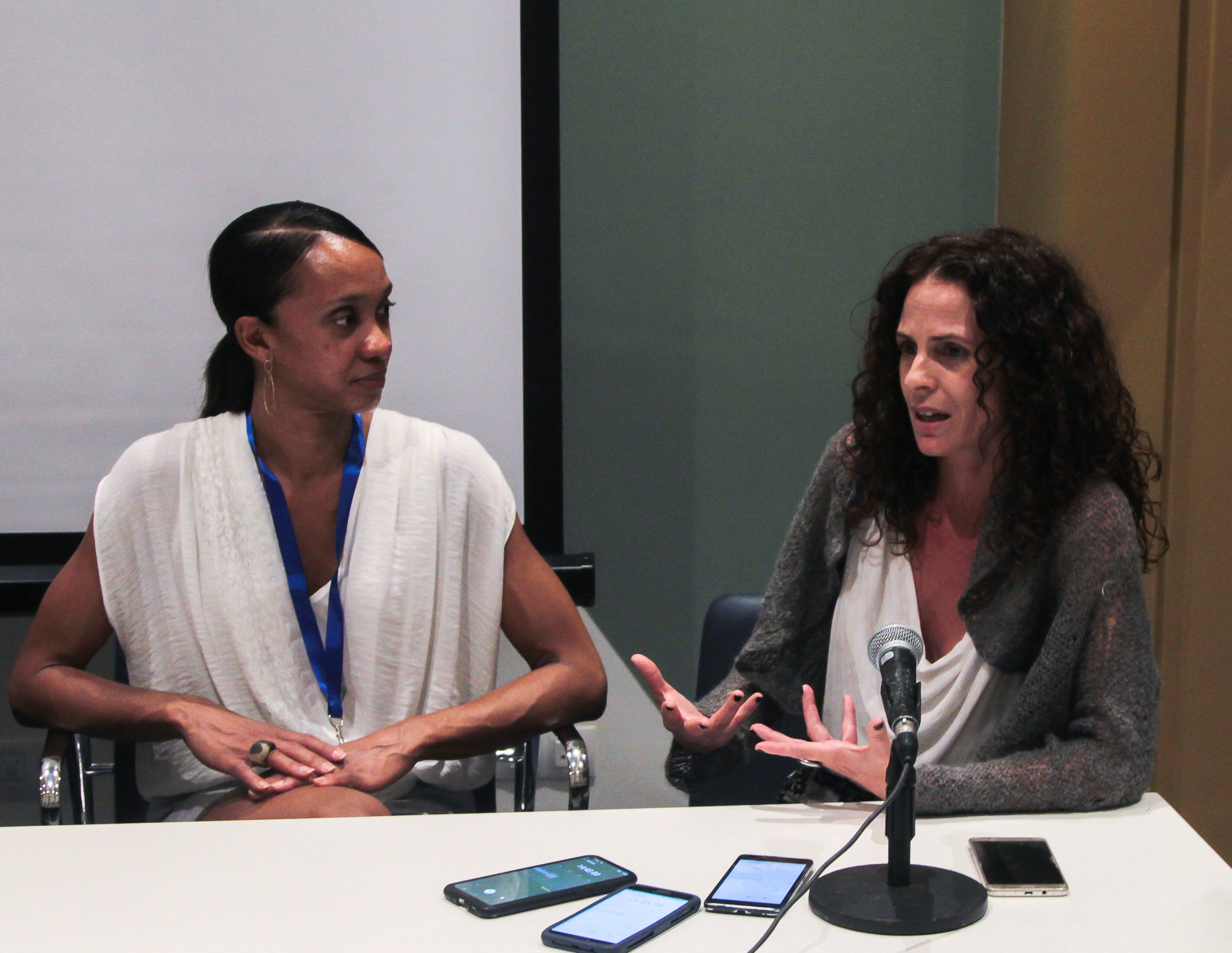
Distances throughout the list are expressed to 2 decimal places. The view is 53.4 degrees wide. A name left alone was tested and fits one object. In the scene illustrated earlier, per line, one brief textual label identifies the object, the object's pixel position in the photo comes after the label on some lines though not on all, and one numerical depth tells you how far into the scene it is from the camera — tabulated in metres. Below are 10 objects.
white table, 1.09
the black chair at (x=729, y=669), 2.09
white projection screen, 2.39
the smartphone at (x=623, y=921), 1.07
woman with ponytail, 1.94
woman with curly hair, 1.45
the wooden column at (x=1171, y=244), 2.45
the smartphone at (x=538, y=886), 1.15
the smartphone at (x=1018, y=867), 1.16
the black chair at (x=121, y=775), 1.70
